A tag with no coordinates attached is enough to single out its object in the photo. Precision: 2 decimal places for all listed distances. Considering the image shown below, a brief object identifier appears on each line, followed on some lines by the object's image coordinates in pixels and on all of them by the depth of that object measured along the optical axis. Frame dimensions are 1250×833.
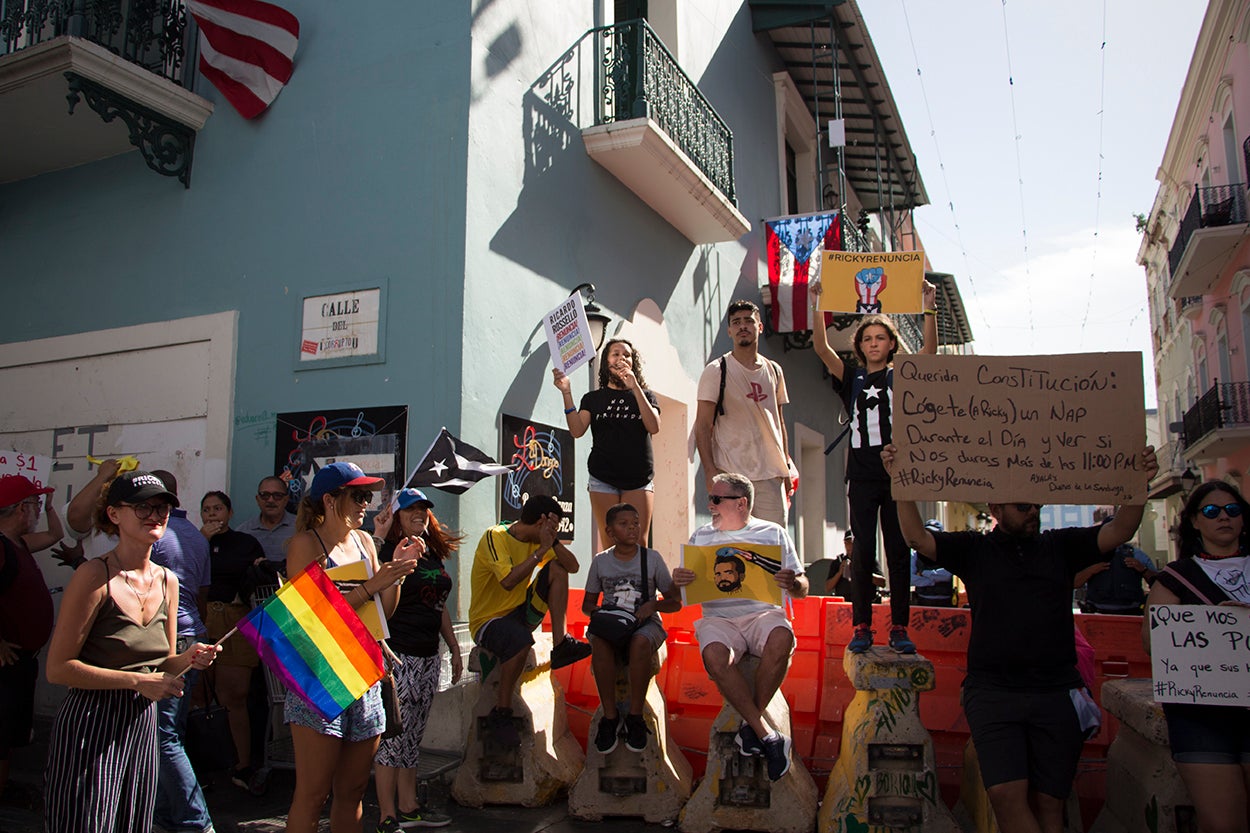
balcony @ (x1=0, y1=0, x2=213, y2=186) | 6.89
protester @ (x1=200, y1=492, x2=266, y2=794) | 5.68
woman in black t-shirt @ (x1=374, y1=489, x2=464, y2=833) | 4.86
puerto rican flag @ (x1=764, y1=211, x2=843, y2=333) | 12.06
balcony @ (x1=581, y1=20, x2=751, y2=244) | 8.30
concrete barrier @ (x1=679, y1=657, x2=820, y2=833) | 4.80
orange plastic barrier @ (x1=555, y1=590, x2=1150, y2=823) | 5.59
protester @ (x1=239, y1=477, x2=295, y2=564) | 6.35
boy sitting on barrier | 5.10
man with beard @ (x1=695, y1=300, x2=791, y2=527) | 6.07
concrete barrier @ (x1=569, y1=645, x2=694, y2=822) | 5.06
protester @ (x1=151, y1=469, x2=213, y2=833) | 4.07
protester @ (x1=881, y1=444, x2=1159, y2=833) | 3.78
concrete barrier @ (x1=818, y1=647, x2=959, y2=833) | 4.62
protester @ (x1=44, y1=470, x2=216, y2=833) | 3.28
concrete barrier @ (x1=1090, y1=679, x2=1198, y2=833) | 4.26
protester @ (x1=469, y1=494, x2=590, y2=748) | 5.29
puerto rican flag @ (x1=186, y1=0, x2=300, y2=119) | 7.28
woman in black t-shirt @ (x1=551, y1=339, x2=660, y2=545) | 6.31
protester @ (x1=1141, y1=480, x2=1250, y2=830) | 3.68
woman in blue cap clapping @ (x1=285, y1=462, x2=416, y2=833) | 3.58
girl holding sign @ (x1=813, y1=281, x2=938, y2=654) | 4.89
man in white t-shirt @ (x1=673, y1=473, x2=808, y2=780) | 4.78
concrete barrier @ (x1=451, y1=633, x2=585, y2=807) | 5.32
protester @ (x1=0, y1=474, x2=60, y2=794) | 5.10
